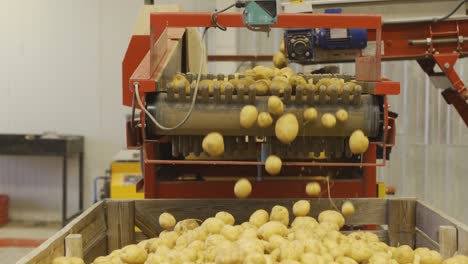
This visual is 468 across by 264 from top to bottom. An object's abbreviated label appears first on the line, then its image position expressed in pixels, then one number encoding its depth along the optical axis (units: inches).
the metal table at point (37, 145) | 222.1
